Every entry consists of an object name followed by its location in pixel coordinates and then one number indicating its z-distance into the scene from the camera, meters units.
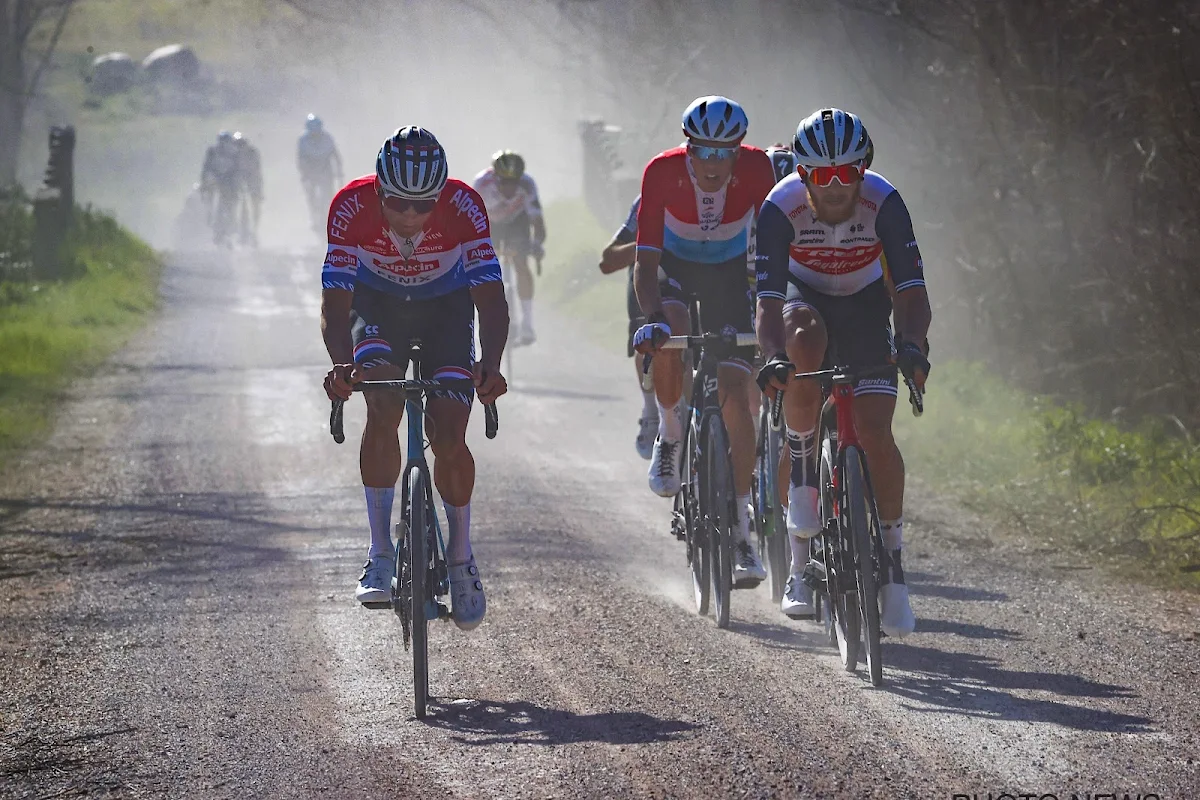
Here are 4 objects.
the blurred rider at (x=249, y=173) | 64.94
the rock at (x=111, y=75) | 127.06
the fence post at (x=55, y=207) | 48.25
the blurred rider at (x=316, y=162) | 62.37
